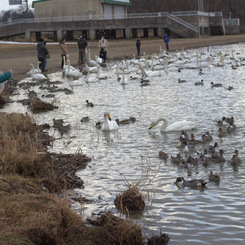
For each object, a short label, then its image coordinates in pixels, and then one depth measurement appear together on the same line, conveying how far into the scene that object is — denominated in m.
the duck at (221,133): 11.23
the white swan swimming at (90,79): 23.59
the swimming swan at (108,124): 12.41
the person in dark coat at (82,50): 30.77
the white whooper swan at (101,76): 25.25
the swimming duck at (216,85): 19.77
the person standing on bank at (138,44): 38.50
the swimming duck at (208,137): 10.91
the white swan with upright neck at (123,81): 22.39
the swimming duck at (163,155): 9.60
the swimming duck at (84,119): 13.91
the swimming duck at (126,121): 13.41
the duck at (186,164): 8.91
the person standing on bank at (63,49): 29.11
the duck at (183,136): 10.69
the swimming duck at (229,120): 12.25
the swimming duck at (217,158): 9.12
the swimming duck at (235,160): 8.93
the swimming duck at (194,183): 7.86
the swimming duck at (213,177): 8.03
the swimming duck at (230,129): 11.62
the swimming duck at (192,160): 8.94
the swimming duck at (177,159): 9.16
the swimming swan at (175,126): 12.04
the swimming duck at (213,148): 9.66
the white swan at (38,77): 24.26
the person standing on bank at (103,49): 33.08
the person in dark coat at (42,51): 27.23
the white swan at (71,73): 25.45
